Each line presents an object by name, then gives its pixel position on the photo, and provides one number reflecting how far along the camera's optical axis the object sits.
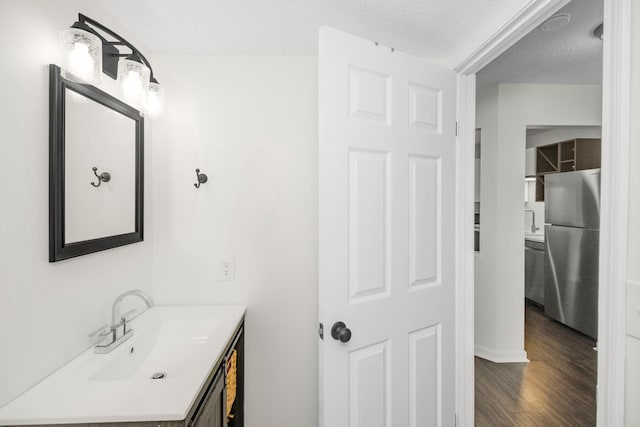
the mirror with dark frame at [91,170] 1.11
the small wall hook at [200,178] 1.80
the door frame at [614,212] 0.91
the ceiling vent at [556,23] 1.80
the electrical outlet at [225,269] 1.85
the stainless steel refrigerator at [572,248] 3.33
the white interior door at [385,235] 1.31
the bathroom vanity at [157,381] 0.87
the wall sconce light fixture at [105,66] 0.96
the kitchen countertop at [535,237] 4.33
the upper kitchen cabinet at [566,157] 4.14
